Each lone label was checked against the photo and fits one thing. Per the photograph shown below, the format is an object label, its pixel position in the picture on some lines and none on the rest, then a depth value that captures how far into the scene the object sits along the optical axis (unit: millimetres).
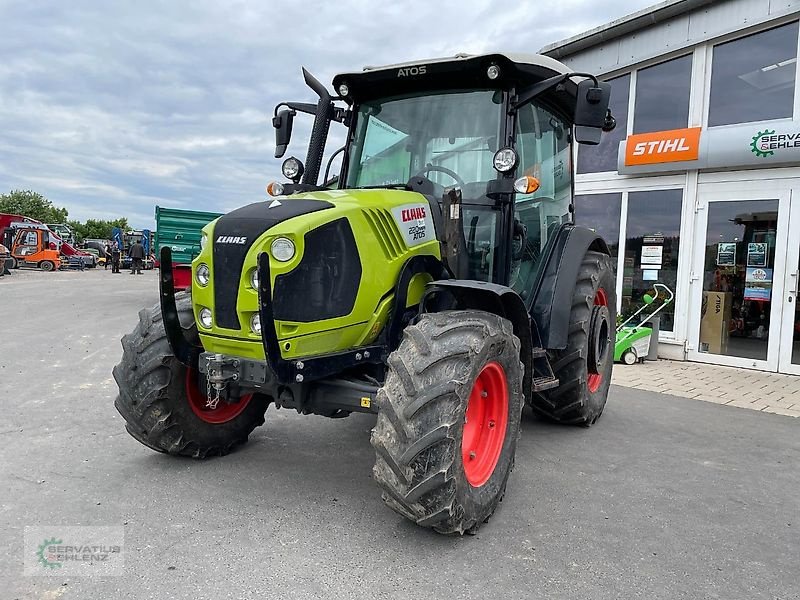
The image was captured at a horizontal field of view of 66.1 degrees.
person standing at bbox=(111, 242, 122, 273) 30078
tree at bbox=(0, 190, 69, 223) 55469
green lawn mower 8469
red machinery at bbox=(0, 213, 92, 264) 27422
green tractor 2852
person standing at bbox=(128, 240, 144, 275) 28234
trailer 14594
